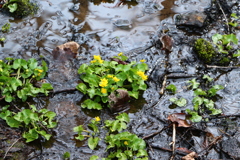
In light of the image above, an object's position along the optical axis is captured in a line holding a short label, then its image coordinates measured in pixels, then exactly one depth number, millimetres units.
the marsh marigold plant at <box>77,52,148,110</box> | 7172
